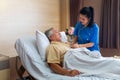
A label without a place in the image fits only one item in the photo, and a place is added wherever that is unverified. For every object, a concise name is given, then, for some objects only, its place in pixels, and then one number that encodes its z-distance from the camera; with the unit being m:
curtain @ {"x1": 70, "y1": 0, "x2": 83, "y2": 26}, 3.51
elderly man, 1.97
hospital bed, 2.00
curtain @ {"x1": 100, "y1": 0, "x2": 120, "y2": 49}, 3.15
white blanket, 1.83
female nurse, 2.31
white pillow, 2.11
